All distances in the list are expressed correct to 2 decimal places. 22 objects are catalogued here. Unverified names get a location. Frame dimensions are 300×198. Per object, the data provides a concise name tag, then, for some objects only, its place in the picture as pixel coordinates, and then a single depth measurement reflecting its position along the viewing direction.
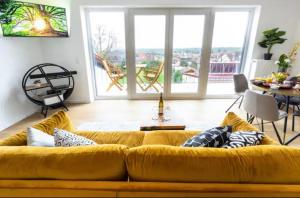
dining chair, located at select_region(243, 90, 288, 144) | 2.22
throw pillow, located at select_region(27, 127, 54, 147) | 1.16
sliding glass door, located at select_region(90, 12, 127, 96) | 3.98
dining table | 2.37
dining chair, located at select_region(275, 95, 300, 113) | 2.89
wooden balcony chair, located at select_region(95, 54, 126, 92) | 4.28
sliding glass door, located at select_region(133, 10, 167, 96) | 3.93
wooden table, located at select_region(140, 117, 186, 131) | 2.18
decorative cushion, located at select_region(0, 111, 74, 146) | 1.21
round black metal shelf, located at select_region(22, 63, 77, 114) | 3.32
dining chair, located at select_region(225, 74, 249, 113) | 3.43
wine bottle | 2.50
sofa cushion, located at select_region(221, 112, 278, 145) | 1.19
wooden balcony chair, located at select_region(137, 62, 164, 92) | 4.33
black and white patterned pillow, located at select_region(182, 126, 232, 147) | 1.13
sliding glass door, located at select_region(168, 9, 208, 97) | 3.93
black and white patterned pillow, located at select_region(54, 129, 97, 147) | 1.16
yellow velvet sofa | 0.84
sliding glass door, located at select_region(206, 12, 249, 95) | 3.99
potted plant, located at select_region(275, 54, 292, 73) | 3.34
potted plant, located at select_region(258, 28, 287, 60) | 3.65
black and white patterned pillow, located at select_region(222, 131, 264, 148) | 1.12
